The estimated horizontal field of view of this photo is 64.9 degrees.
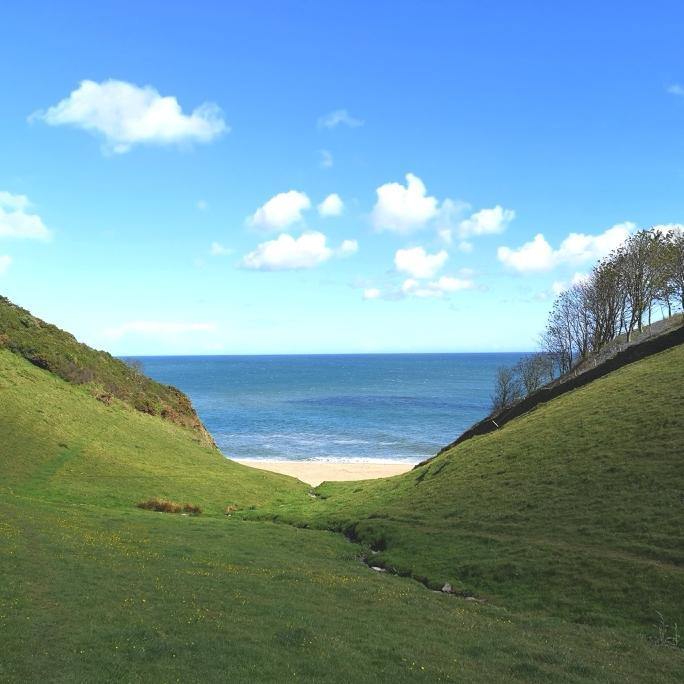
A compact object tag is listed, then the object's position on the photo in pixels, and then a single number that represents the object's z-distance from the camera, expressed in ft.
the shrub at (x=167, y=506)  156.35
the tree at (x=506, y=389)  366.02
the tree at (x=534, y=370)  364.99
